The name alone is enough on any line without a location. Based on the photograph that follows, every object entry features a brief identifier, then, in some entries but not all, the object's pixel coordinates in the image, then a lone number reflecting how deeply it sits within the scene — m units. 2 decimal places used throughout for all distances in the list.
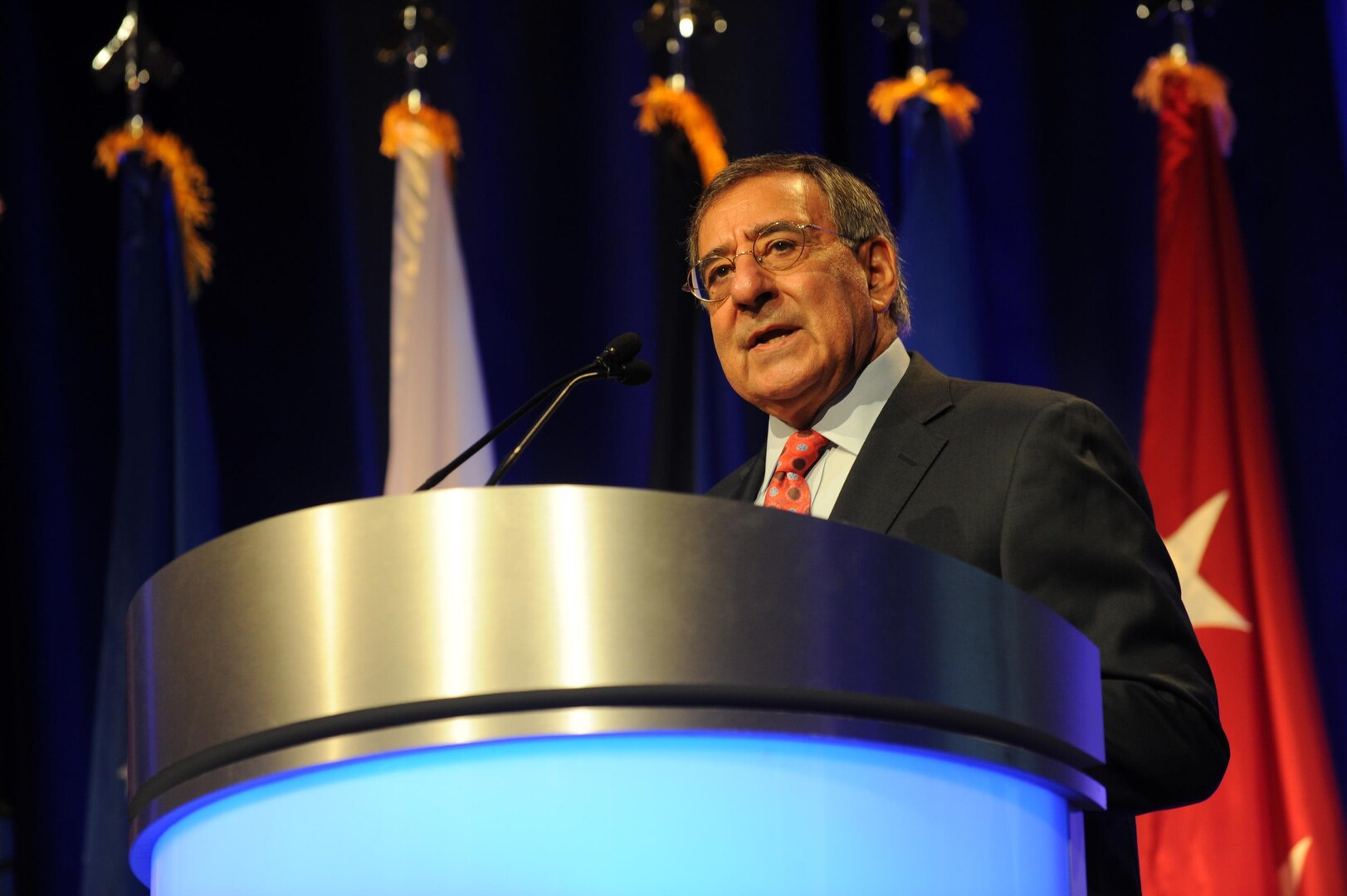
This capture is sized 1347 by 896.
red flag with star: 6.35
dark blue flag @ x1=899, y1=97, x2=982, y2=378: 7.18
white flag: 7.53
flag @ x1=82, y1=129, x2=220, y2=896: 7.27
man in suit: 2.72
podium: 1.80
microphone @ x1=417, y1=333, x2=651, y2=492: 3.31
